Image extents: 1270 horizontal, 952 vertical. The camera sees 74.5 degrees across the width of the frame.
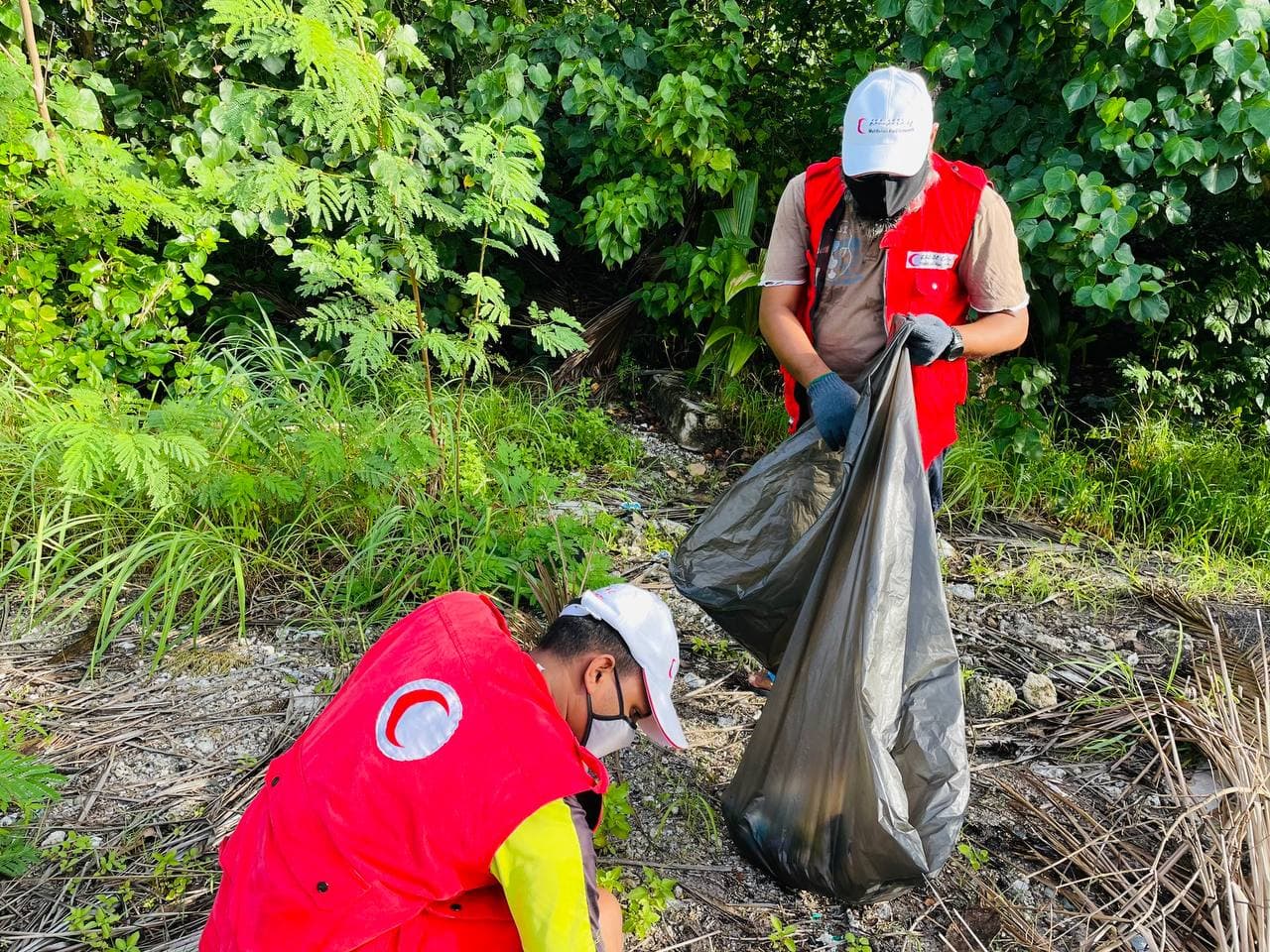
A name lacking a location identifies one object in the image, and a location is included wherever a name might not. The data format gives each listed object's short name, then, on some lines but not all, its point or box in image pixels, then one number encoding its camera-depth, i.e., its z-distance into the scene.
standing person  1.87
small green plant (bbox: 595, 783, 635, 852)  2.02
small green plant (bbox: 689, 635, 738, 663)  2.74
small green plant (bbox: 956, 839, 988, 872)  2.02
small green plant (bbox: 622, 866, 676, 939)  1.81
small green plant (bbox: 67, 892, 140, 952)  1.70
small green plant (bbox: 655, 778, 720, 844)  2.11
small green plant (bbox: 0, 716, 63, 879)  1.67
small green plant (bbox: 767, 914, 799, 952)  1.81
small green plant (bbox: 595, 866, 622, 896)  1.90
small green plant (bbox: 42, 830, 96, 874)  1.88
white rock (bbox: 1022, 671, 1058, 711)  2.56
